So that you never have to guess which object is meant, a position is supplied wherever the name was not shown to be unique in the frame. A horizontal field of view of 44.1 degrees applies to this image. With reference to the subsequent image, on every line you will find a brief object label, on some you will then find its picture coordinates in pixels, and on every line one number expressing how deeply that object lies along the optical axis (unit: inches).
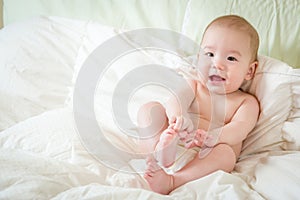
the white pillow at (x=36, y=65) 50.1
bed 33.5
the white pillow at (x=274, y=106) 42.2
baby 38.0
